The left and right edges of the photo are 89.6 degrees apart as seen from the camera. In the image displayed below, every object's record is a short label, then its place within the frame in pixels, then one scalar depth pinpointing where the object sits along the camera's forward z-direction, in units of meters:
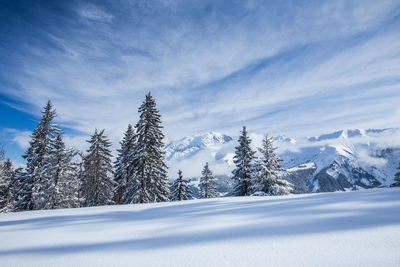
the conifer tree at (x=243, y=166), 24.06
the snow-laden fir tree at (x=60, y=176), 22.53
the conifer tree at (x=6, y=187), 27.31
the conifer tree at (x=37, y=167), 21.88
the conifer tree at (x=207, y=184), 32.72
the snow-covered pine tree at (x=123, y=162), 23.20
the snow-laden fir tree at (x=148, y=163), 19.35
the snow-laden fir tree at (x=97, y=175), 23.78
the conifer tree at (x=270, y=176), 20.44
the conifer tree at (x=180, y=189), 32.03
